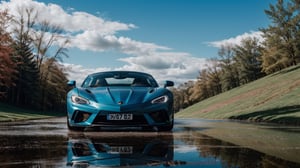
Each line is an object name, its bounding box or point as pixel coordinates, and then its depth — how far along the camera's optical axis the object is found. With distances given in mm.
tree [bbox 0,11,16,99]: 31609
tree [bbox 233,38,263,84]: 86625
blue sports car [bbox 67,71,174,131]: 7020
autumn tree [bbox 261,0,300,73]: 59938
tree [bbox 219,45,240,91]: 90562
